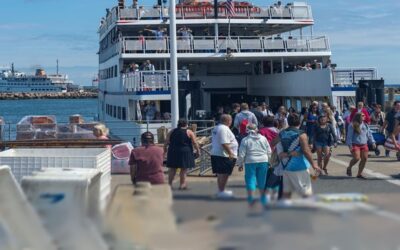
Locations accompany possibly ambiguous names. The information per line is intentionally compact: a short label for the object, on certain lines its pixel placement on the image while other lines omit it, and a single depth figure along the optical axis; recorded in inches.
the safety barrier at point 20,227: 214.1
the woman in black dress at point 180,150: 443.5
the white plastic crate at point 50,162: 385.7
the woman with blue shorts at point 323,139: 544.1
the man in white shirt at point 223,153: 418.0
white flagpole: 634.2
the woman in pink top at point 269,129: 446.3
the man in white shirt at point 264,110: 767.1
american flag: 1152.2
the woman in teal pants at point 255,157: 395.9
